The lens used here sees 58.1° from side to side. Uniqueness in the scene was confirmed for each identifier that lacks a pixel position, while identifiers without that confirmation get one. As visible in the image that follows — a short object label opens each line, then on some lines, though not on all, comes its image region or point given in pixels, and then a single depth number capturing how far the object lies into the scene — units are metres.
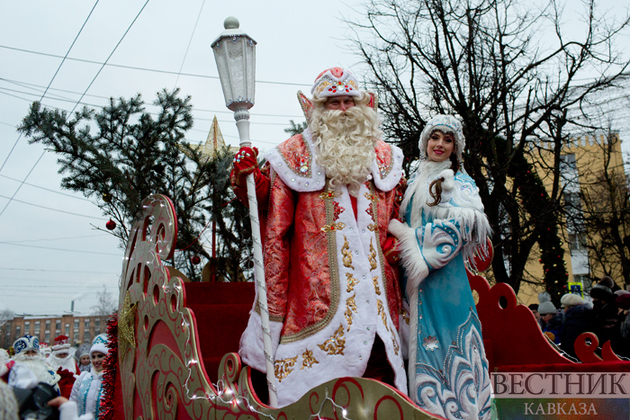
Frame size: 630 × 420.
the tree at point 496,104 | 8.45
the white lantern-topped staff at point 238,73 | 2.96
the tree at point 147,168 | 4.64
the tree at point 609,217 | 9.16
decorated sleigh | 2.02
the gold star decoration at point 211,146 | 5.53
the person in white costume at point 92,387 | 4.68
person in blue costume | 2.84
